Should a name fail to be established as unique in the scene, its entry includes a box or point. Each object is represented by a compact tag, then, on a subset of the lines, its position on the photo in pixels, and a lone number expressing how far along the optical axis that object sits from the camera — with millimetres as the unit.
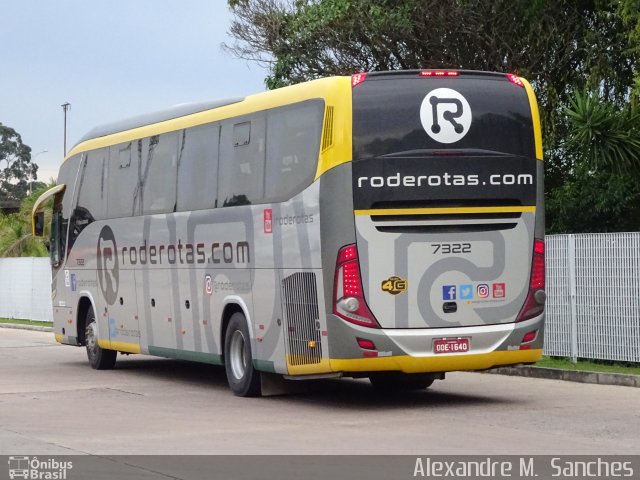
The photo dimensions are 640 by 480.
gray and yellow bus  14906
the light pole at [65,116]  96525
